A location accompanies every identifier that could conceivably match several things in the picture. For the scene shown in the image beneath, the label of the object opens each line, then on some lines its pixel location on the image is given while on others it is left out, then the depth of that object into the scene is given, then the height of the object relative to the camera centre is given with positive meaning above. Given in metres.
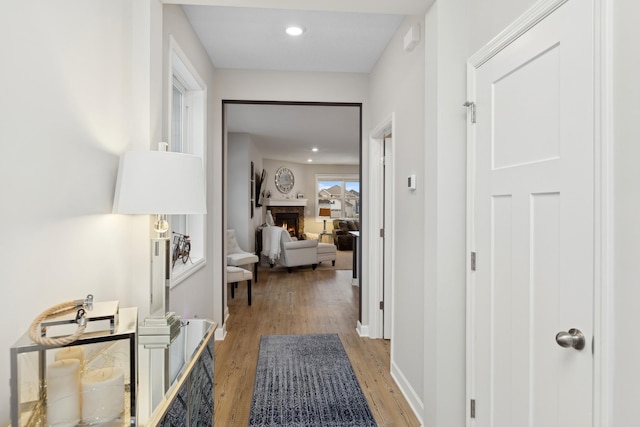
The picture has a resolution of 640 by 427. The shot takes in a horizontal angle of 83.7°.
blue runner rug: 2.22 -1.27
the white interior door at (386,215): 3.45 -0.02
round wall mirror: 9.68 +0.91
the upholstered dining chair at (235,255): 5.12 -0.64
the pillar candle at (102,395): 0.93 -0.48
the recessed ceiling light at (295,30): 2.73 +1.42
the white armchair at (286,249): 6.99 -0.73
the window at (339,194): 10.66 +0.56
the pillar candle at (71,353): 0.95 -0.38
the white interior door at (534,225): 1.10 -0.04
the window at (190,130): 2.82 +0.71
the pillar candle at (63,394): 0.89 -0.46
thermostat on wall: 2.34 +0.21
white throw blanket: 7.07 -0.60
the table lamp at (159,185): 1.37 +0.11
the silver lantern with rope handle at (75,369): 0.85 -0.41
